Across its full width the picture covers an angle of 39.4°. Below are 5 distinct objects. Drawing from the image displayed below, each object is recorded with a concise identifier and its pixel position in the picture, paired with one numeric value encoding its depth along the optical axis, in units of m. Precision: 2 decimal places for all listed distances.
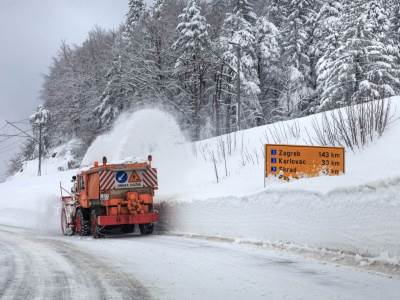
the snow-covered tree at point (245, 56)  45.24
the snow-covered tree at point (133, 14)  57.70
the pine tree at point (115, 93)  50.06
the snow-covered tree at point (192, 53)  48.44
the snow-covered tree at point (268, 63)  48.18
